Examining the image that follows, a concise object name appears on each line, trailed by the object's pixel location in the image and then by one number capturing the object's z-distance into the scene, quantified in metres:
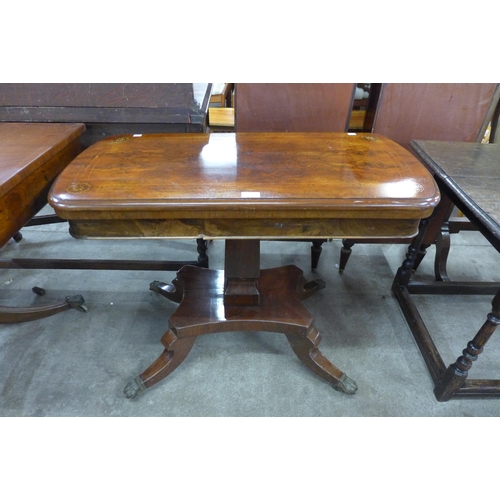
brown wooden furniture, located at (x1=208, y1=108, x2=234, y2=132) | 2.12
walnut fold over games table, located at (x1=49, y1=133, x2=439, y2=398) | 0.84
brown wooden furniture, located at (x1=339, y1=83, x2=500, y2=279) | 1.47
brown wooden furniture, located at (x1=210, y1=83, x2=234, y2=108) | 2.38
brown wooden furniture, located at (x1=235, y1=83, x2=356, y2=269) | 1.46
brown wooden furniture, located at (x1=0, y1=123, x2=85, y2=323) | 0.96
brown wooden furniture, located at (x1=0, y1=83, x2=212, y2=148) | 1.36
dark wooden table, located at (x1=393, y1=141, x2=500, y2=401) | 0.99
